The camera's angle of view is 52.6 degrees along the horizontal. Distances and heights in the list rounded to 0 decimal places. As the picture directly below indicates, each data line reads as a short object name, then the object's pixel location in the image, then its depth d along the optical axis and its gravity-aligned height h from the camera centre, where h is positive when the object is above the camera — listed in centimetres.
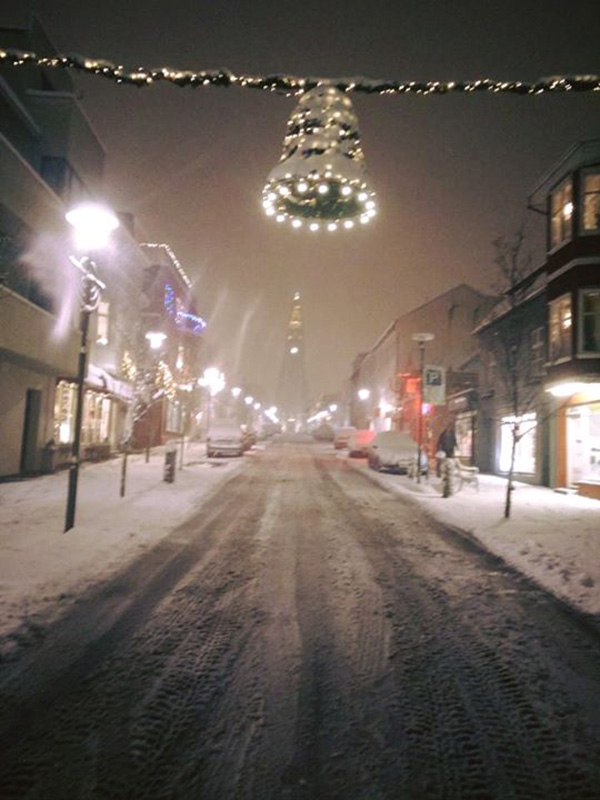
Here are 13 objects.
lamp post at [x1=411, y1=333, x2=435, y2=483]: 2178 +427
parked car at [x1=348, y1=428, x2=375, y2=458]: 3566 +59
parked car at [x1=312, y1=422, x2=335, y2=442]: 6698 +205
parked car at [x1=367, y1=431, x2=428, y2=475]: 2477 +11
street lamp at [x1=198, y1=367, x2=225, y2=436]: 3374 +392
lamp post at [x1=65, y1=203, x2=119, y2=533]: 957 +296
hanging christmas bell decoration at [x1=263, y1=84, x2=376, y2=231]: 410 +206
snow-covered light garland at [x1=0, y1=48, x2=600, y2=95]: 396 +248
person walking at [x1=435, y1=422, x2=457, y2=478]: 2036 +48
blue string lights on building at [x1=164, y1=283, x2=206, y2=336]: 3915 +945
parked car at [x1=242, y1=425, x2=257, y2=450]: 3545 +68
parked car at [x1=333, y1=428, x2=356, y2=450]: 4349 +102
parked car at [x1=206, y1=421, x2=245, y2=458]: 3156 +29
